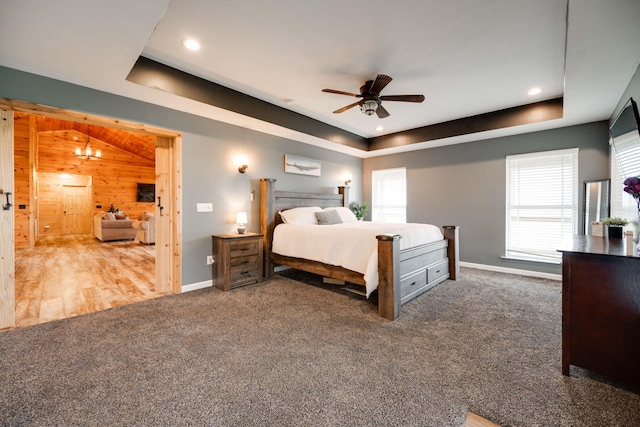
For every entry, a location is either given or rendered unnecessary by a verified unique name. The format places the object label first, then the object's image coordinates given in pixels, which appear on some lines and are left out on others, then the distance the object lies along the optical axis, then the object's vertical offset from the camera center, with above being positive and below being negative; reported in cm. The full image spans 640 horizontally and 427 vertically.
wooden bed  264 -64
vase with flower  177 +16
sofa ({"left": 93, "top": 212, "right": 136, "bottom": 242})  784 -50
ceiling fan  293 +131
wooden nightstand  350 -67
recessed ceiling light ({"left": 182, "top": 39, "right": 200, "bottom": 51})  249 +160
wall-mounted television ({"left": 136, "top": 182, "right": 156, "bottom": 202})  1052 +73
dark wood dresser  159 -64
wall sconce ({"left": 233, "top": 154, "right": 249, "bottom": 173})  404 +75
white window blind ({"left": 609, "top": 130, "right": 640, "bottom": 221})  228 +40
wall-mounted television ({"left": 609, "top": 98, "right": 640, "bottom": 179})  220 +64
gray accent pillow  432 -12
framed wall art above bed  475 +86
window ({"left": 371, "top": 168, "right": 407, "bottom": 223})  591 +35
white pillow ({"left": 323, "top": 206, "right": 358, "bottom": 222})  486 -6
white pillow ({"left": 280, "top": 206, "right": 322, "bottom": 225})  420 -8
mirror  361 +12
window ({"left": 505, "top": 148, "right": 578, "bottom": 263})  406 +12
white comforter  288 -40
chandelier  821 +185
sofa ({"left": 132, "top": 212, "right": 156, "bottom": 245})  724 -49
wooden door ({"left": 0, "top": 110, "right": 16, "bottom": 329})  239 -17
